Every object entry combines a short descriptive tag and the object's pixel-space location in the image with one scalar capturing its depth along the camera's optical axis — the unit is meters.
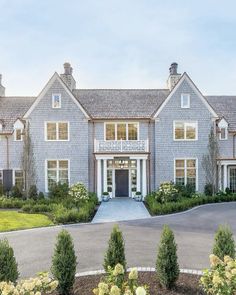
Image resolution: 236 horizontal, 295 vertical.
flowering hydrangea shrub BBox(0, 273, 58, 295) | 4.53
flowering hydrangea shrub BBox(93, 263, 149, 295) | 4.41
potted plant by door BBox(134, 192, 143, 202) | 25.42
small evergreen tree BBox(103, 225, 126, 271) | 7.72
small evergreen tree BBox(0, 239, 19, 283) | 6.79
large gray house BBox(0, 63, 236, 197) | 26.14
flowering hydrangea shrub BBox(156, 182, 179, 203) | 22.48
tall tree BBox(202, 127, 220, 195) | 25.81
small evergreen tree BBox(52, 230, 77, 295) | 7.25
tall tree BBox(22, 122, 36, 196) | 24.77
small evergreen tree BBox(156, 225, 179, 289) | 7.47
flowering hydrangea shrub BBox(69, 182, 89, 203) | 21.30
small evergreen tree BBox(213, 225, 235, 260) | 7.53
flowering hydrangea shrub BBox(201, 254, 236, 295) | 5.13
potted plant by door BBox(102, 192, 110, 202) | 25.33
